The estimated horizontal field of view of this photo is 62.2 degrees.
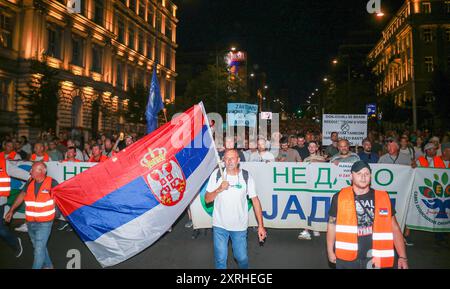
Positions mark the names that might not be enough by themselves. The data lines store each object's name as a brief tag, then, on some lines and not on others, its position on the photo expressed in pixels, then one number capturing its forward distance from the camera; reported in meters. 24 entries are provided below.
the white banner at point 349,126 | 12.75
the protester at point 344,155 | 7.41
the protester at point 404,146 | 8.90
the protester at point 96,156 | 9.20
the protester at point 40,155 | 8.62
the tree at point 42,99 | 24.14
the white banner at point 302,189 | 7.38
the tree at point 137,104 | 36.78
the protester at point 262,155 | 9.09
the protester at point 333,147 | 11.58
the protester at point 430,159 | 7.85
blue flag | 11.30
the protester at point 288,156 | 9.33
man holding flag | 4.61
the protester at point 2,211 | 6.13
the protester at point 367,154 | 8.91
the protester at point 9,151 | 9.34
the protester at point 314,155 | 7.94
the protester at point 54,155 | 9.92
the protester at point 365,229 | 3.50
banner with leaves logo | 7.21
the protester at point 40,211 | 5.01
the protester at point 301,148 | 10.35
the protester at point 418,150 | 10.87
